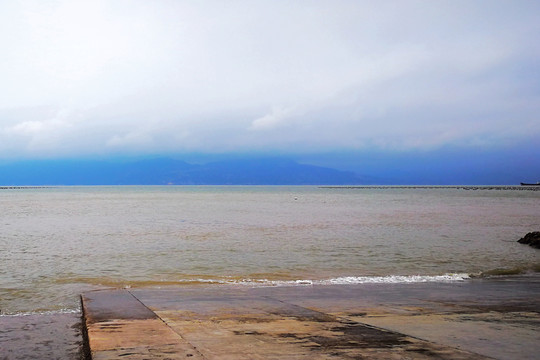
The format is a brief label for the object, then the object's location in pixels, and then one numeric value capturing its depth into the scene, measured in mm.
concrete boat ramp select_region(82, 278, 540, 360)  5180
